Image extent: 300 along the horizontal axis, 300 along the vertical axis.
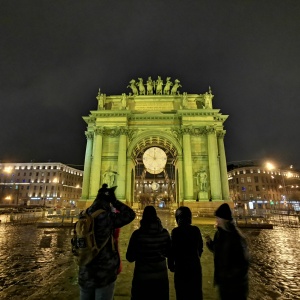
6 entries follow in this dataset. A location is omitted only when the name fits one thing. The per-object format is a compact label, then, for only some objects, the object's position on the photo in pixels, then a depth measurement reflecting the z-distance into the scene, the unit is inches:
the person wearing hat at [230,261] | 121.7
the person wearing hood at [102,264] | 118.9
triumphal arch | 1202.6
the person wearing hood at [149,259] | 125.4
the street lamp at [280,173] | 2757.9
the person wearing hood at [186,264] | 135.6
